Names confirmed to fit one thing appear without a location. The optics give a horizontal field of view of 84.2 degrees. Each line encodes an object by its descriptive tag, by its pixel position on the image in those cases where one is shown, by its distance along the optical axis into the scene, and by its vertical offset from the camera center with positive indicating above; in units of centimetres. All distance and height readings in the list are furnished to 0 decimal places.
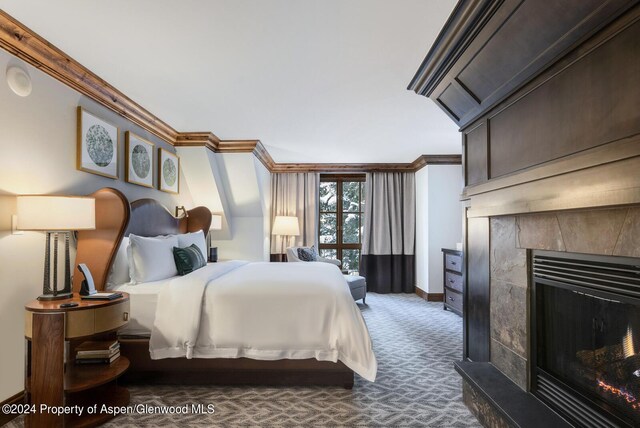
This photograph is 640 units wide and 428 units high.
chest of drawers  480 -79
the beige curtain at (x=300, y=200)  652 +43
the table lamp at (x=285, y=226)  607 -5
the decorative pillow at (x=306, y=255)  555 -50
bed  255 -78
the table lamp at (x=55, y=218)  212 +3
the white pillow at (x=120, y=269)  290 -39
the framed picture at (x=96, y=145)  284 +67
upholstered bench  511 -92
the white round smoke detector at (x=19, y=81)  222 +91
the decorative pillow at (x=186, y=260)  336 -36
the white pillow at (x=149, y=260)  298 -32
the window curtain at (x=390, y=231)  646 -14
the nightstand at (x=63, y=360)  200 -78
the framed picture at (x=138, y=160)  354 +66
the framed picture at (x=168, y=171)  426 +65
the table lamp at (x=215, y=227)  497 -6
